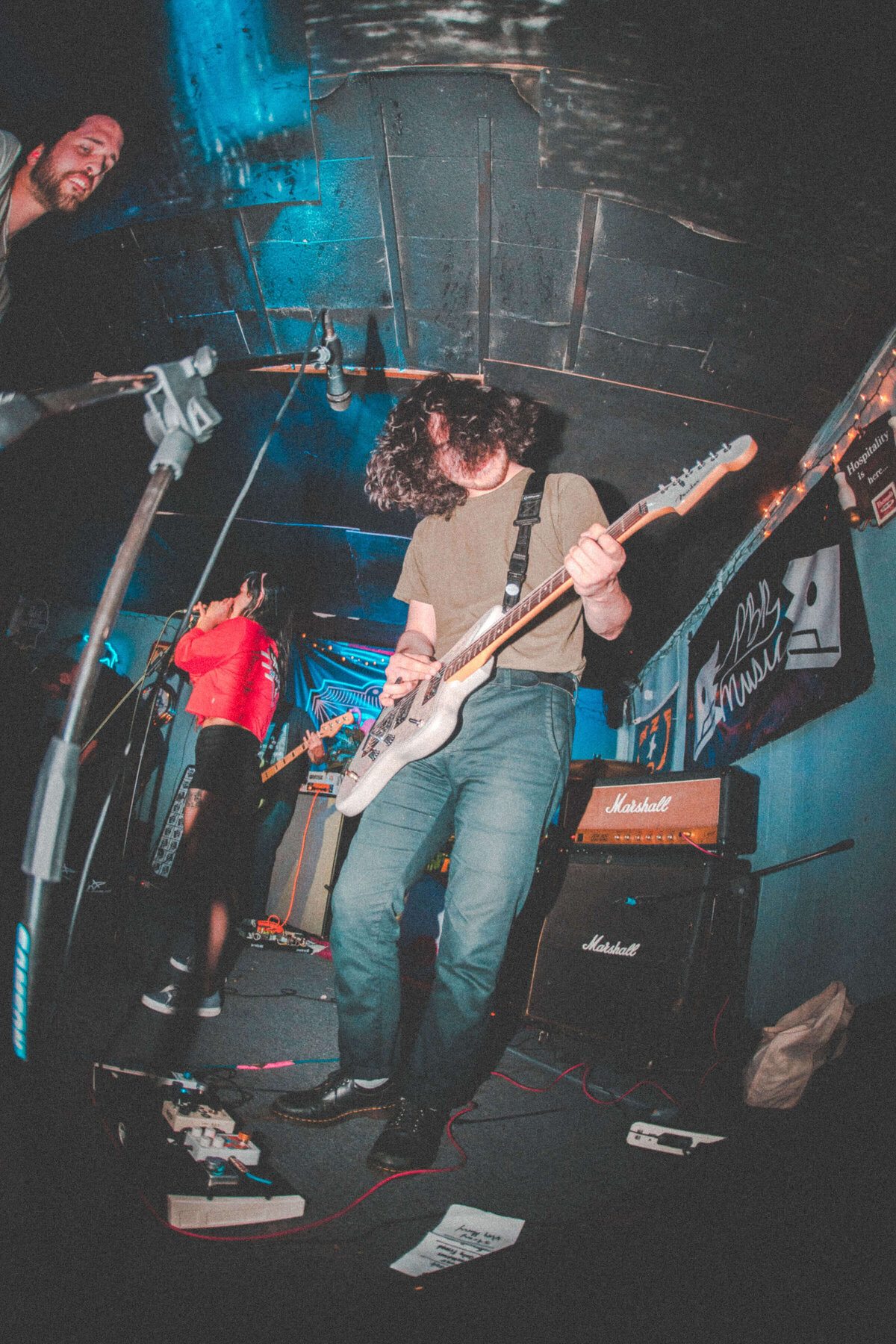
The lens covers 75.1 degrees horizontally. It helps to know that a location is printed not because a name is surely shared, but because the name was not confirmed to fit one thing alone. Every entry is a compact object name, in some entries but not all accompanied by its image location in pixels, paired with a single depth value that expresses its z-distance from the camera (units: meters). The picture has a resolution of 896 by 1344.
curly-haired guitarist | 1.63
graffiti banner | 2.58
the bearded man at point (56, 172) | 2.85
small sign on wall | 2.51
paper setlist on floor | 1.09
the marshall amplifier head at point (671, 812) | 2.47
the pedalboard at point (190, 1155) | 1.13
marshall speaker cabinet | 2.23
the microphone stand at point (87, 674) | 0.76
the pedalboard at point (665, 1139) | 1.65
